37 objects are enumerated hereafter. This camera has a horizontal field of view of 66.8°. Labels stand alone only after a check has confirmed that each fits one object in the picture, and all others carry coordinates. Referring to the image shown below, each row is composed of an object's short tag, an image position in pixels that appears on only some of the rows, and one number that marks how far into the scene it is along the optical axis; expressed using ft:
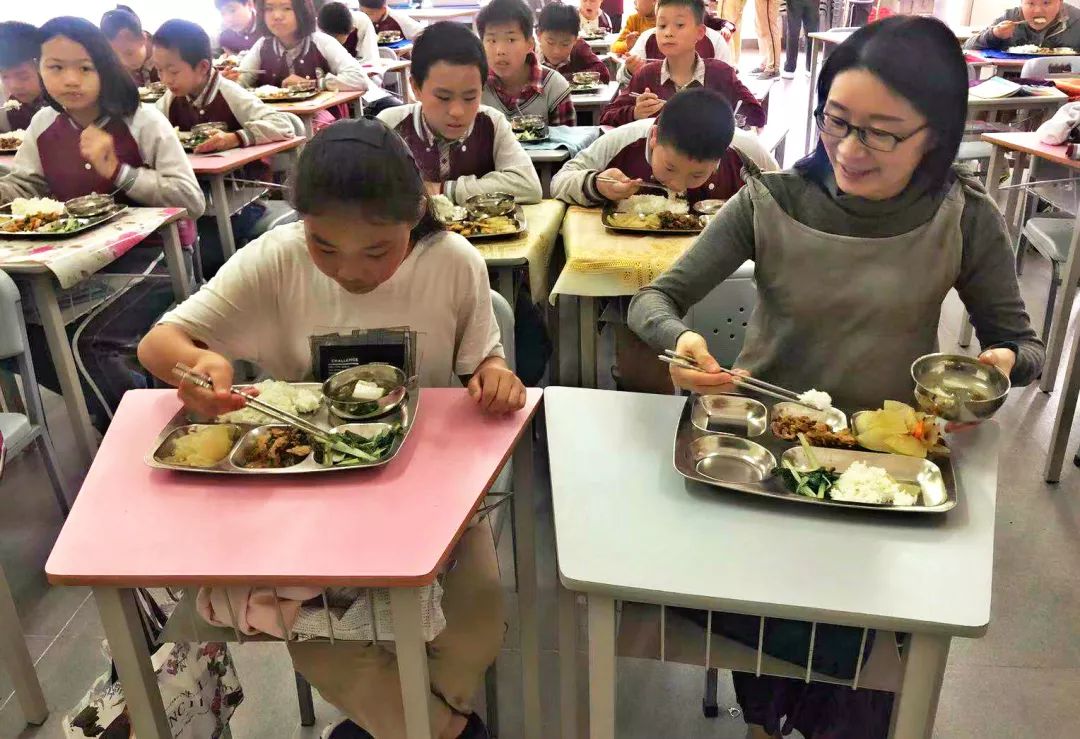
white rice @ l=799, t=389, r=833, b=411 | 3.65
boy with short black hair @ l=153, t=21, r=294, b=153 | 9.80
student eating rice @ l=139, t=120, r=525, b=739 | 3.81
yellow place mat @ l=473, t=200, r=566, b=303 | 6.24
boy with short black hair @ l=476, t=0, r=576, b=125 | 10.41
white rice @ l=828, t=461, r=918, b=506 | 3.05
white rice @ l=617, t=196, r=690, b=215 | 6.89
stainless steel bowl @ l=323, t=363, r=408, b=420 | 3.75
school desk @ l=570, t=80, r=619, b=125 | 12.79
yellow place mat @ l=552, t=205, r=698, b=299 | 5.94
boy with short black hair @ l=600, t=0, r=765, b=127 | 10.40
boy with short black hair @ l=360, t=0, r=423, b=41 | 21.98
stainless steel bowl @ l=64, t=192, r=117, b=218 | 7.14
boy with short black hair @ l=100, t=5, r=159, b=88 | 13.88
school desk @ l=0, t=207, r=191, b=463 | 6.09
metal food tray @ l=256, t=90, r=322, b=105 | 12.70
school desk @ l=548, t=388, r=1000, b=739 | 2.68
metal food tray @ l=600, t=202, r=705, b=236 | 6.54
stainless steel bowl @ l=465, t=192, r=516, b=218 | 6.97
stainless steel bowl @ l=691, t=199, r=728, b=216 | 6.98
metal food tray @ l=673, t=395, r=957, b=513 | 3.10
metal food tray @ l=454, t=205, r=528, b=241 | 6.48
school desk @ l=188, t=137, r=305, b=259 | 8.86
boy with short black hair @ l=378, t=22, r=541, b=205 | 7.10
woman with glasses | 3.55
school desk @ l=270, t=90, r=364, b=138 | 12.01
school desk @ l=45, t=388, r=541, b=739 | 2.85
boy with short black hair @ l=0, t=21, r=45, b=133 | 9.74
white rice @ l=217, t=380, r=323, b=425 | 3.71
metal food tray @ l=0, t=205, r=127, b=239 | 6.70
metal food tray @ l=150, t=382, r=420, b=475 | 3.34
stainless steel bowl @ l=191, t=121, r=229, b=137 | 9.77
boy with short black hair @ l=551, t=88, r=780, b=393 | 6.55
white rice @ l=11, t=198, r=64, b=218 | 7.00
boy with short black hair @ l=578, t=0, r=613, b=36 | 21.93
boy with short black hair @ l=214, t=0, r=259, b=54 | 19.02
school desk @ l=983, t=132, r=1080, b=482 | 7.03
